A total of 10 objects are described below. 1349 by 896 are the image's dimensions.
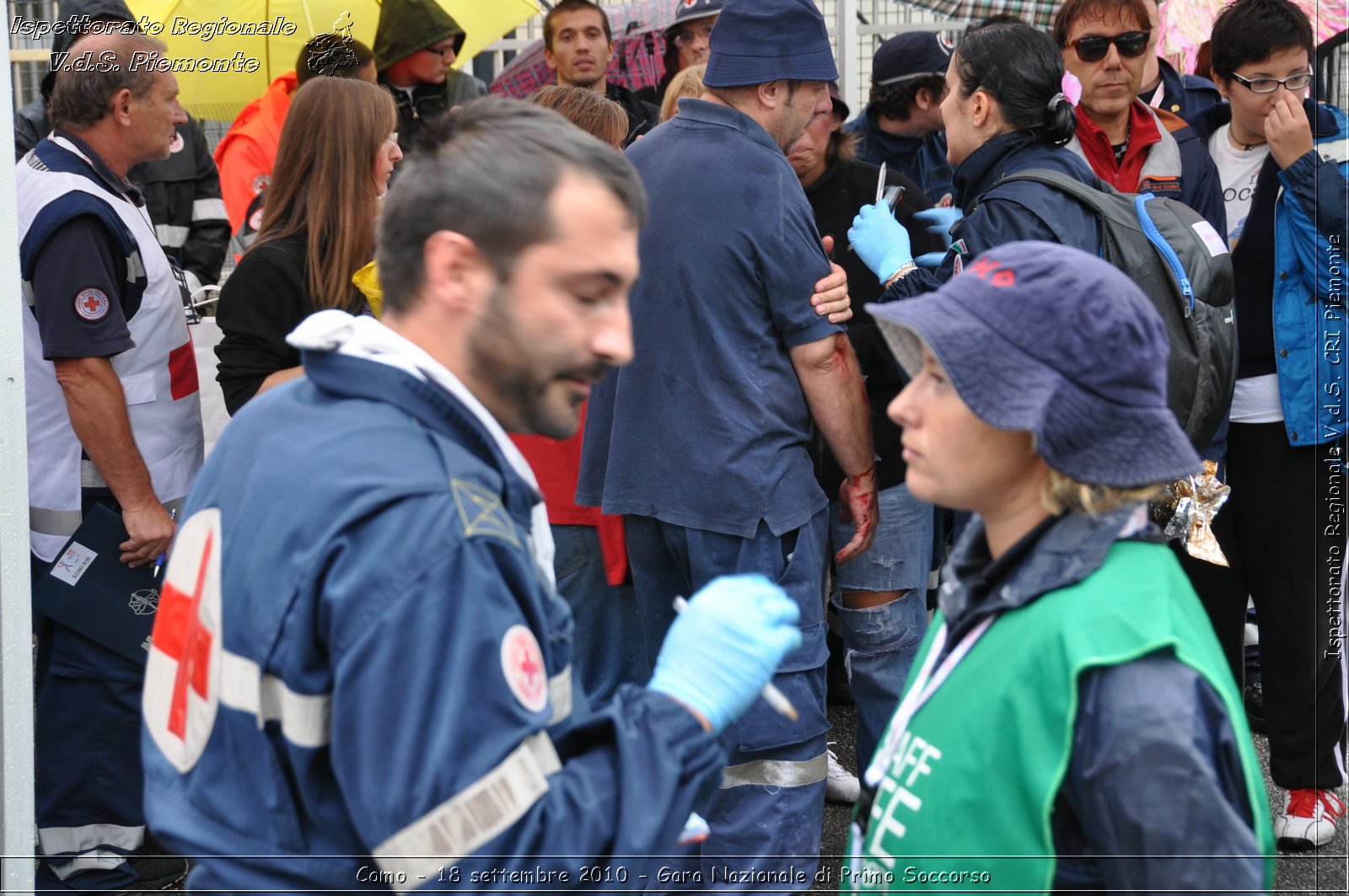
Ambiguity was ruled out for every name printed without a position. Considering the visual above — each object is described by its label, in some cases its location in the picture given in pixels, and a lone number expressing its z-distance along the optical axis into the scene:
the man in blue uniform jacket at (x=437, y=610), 1.26
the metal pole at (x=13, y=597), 2.56
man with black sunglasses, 3.93
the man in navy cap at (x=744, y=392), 3.07
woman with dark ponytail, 3.13
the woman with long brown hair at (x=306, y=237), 3.30
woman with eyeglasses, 3.63
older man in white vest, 3.34
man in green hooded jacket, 5.25
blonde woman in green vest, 1.39
